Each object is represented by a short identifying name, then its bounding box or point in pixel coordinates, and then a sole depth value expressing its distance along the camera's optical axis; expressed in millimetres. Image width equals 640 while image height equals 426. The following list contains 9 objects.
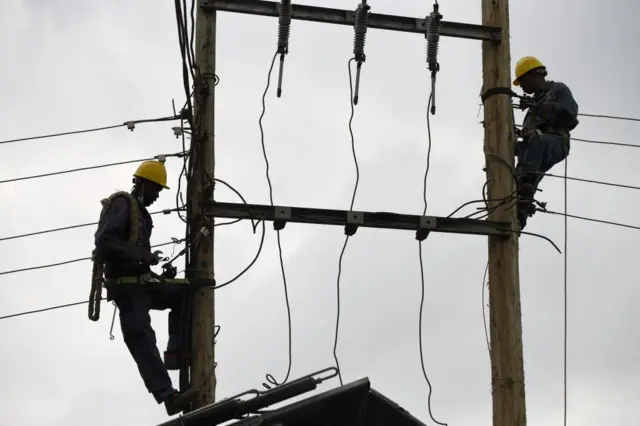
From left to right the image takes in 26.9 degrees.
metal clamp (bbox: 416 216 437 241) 10562
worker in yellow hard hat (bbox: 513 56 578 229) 11398
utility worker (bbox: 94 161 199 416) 10086
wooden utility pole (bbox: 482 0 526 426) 10523
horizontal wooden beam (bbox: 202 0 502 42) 10766
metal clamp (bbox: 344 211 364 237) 10422
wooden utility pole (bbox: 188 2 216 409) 10000
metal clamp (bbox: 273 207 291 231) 10273
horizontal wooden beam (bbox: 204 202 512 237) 10258
